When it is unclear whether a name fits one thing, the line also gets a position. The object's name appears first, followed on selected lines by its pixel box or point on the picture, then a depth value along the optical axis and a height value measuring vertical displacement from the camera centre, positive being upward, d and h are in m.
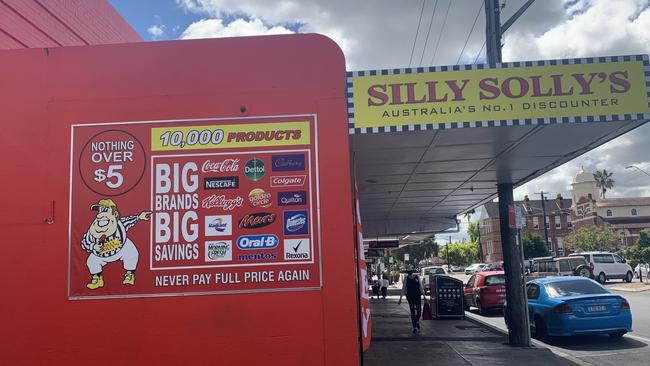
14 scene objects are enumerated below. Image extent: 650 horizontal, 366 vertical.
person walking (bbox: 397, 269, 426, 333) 13.50 -1.21
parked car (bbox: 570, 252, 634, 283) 33.00 -1.69
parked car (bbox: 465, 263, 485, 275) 57.72 -2.61
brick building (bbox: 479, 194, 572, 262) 82.44 +3.10
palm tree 116.06 +12.78
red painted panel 5.73 +0.66
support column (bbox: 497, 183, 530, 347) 10.76 -0.87
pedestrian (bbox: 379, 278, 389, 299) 27.22 -1.90
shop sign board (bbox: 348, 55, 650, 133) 6.99 +1.96
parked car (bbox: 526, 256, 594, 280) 29.78 -1.42
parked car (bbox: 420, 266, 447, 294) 34.09 -1.50
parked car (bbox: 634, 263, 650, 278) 39.09 -2.55
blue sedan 11.30 -1.52
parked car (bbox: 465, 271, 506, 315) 18.16 -1.57
